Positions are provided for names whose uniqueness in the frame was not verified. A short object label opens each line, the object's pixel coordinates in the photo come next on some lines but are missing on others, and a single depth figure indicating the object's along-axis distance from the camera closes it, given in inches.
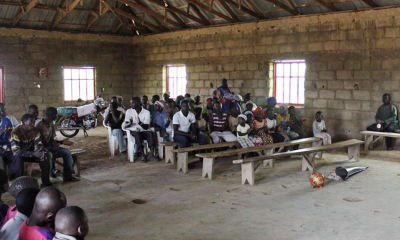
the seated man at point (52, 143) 241.6
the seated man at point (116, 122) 332.5
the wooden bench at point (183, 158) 271.0
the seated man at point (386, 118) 346.0
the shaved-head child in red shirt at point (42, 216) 102.3
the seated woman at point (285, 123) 340.2
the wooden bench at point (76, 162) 258.1
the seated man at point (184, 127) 305.0
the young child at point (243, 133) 291.7
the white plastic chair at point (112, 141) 336.8
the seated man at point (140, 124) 313.9
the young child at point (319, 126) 347.3
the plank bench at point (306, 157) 240.1
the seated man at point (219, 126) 316.2
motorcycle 454.0
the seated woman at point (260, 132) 299.0
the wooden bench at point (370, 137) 339.6
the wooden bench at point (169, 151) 299.9
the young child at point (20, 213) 107.0
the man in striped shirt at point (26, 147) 218.5
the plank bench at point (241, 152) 255.2
